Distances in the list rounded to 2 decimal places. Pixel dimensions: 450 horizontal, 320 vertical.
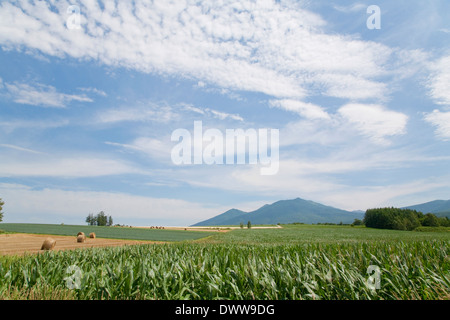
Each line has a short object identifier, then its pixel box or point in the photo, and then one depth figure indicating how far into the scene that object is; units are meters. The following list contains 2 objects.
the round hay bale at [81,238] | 33.56
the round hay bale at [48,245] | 23.47
